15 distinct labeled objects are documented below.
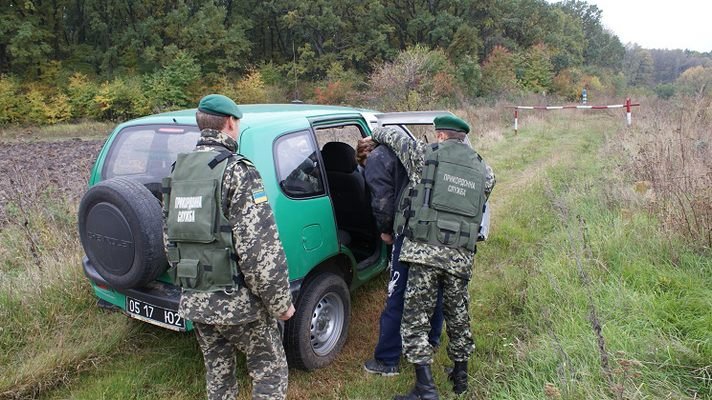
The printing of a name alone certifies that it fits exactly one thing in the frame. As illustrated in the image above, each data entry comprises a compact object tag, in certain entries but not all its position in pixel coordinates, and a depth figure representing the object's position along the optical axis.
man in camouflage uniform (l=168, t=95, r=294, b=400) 2.11
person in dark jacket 3.14
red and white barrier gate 12.16
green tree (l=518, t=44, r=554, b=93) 39.81
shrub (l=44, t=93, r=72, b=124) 30.94
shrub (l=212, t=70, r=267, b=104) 39.56
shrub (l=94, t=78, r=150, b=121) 32.53
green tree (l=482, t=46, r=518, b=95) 35.79
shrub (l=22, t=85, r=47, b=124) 30.46
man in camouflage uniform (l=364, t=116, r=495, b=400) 2.79
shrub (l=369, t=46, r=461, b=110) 21.79
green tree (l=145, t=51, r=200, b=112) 36.21
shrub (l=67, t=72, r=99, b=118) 32.66
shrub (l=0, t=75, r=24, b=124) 29.94
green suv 2.59
